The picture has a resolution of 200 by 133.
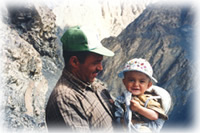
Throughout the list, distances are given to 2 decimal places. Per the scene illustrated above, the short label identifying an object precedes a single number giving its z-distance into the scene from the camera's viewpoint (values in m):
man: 1.46
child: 1.93
